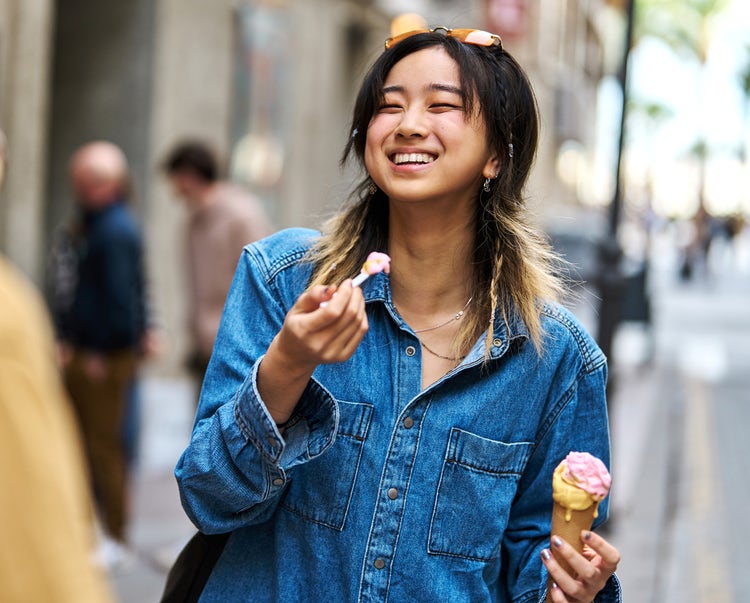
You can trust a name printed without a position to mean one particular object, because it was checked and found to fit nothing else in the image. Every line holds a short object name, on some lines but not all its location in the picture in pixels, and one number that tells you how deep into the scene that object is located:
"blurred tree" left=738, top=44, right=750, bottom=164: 48.72
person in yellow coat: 1.19
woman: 2.16
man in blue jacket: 6.29
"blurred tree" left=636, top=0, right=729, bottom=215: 54.09
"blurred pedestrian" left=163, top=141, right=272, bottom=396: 6.61
